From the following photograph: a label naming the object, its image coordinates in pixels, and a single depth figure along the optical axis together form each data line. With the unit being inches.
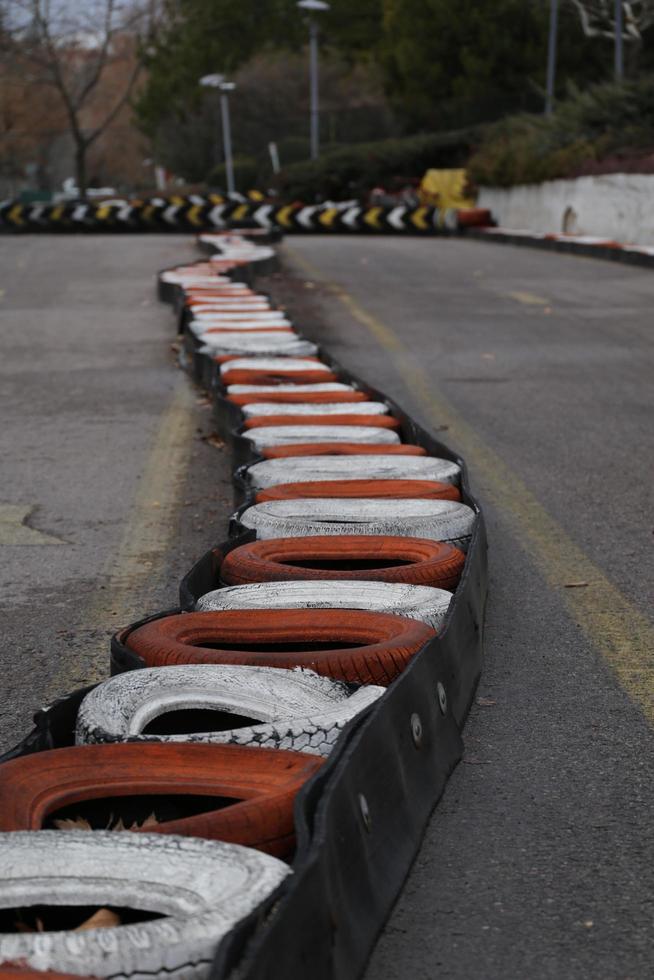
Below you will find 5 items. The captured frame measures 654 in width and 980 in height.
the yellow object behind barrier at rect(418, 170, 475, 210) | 1574.8
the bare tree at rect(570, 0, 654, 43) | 1681.8
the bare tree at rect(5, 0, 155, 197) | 2568.9
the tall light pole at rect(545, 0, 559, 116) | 1631.4
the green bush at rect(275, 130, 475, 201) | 1784.0
